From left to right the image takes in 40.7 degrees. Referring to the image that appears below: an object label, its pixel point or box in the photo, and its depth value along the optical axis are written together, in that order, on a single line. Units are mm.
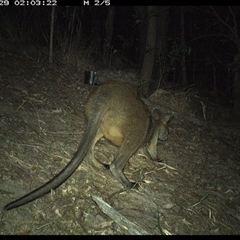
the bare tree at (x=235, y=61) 6962
